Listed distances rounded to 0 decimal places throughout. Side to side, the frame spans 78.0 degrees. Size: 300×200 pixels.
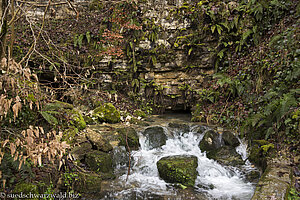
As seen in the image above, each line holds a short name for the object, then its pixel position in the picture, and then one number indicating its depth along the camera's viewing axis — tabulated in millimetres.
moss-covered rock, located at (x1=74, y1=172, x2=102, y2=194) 3740
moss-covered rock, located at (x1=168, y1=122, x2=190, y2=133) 6926
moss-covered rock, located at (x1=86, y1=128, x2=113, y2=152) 5035
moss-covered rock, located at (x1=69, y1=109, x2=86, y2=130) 5418
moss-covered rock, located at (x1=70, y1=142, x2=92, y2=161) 4491
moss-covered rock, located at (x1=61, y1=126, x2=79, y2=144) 4602
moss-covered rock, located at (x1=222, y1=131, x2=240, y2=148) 5974
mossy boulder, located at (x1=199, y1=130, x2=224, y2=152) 5988
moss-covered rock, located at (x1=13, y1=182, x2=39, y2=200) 2754
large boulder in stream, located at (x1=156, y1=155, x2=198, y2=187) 4477
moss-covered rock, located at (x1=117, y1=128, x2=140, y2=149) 5910
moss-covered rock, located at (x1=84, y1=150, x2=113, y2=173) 4445
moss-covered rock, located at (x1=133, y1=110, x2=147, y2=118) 8842
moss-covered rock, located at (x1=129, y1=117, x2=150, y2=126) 7597
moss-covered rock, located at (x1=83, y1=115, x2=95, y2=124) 7086
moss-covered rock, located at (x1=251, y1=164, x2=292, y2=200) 2981
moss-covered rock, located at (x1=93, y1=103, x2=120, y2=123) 7480
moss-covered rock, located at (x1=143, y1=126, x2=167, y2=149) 6278
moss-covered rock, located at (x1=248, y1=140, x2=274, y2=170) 4704
